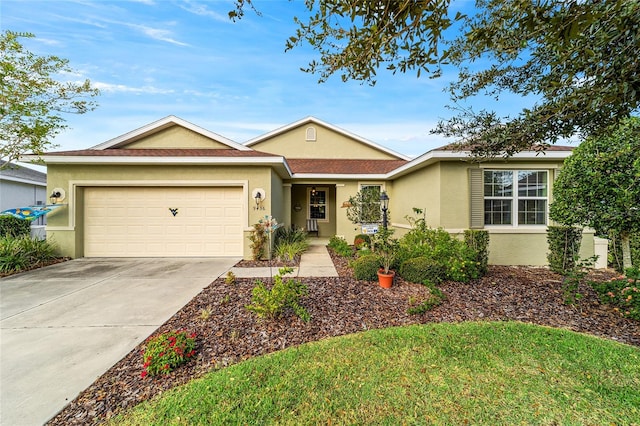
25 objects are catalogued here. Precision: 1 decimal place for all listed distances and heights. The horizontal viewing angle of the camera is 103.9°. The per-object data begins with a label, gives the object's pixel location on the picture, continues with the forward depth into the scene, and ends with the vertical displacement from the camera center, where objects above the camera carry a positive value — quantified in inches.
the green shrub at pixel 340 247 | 316.0 -46.1
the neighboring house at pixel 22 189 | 482.0 +51.1
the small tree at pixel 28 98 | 272.7 +133.9
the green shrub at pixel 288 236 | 362.2 -34.4
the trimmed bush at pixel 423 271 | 198.7 -46.0
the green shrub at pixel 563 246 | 239.6 -31.1
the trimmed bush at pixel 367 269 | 209.9 -46.4
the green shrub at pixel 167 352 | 99.5 -57.8
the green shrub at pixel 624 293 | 144.0 -49.0
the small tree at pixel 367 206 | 338.0 +10.6
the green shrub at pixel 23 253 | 249.0 -42.3
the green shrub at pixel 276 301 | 137.5 -49.0
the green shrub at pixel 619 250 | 233.5 -35.6
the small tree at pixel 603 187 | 188.2 +22.2
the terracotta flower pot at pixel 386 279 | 194.4 -50.9
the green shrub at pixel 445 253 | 205.8 -34.1
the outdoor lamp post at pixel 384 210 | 264.7 +4.1
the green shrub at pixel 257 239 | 299.0 -30.6
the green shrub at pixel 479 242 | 231.3 -26.7
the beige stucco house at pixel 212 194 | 278.1 +23.2
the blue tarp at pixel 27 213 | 299.7 +0.2
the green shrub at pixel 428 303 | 154.9 -57.9
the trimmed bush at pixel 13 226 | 296.0 -15.7
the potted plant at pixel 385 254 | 195.5 -35.0
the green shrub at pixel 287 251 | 296.2 -46.5
